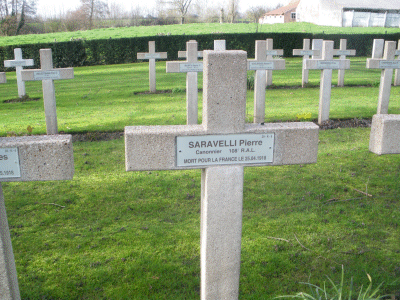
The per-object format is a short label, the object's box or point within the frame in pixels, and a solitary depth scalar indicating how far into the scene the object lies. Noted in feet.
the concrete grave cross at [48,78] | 25.03
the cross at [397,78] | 44.32
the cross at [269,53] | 43.83
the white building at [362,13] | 118.93
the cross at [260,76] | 27.99
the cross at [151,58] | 42.27
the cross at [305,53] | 43.96
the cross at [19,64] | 40.22
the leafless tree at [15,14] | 113.24
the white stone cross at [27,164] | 7.47
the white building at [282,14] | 208.44
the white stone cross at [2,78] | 9.90
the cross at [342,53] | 43.91
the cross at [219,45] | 23.54
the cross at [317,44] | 40.52
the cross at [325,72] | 26.99
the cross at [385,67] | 27.17
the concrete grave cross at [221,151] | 7.58
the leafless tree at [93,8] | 158.71
